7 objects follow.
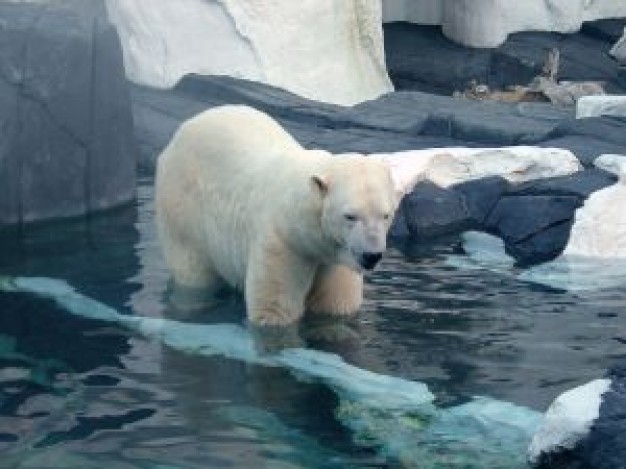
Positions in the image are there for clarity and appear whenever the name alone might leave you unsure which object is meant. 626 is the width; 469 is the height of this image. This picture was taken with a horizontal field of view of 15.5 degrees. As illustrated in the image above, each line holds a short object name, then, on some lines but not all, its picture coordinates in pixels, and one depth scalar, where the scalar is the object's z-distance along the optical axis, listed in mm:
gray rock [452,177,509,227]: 14568
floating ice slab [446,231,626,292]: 12349
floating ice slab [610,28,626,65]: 25426
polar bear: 9489
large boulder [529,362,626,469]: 7196
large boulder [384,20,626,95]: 25480
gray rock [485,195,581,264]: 13523
